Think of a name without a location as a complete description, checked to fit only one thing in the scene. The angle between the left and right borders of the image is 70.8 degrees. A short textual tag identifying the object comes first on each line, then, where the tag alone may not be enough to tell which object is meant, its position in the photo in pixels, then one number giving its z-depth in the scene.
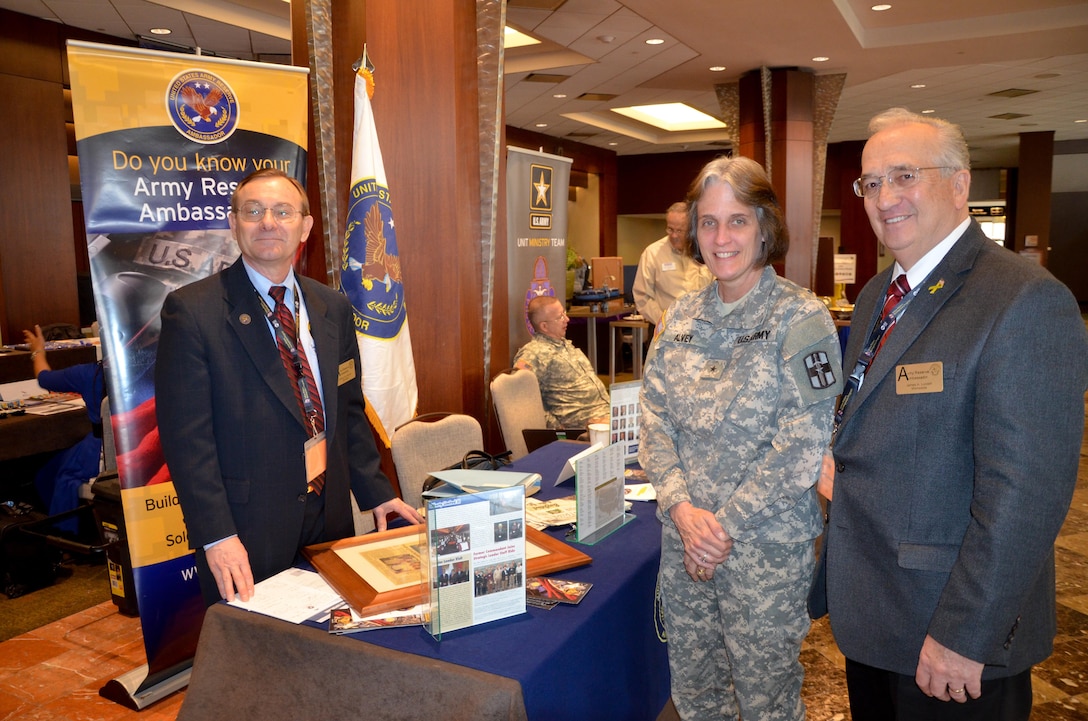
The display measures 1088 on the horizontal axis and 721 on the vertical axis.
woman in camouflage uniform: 1.65
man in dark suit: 1.79
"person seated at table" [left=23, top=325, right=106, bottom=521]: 4.20
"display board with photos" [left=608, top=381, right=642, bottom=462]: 2.59
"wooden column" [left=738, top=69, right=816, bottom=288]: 8.73
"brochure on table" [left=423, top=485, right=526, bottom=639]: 1.44
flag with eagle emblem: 3.25
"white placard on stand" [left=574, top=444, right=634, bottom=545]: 1.99
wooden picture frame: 1.55
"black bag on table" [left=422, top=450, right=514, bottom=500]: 2.54
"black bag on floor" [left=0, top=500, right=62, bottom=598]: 3.71
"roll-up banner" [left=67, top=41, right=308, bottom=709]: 2.54
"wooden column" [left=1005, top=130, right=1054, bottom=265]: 14.11
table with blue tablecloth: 1.34
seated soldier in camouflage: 4.44
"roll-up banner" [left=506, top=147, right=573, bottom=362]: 5.21
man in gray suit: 1.25
